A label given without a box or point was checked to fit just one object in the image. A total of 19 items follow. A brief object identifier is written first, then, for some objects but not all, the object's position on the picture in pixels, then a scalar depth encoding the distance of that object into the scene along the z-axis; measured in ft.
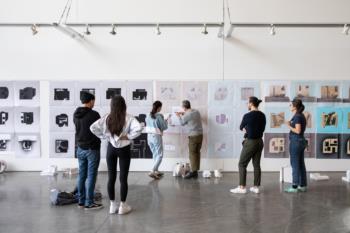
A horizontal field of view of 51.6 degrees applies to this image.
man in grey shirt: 24.40
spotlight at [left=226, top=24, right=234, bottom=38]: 23.52
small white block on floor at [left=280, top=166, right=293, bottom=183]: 23.36
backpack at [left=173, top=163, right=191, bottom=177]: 24.66
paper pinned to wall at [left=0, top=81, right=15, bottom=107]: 26.91
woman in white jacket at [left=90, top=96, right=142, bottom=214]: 15.51
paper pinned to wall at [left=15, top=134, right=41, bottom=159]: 26.96
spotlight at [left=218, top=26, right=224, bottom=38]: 24.95
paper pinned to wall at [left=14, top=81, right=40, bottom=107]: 26.84
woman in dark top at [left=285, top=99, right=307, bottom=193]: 19.79
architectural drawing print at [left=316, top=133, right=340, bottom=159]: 26.71
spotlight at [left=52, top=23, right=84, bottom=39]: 22.79
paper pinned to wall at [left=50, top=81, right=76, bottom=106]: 26.78
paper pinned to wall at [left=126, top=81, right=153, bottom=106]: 26.63
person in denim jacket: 24.16
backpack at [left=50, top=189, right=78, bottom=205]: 17.62
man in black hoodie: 16.43
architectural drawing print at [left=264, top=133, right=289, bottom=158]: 26.76
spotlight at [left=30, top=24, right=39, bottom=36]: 22.79
